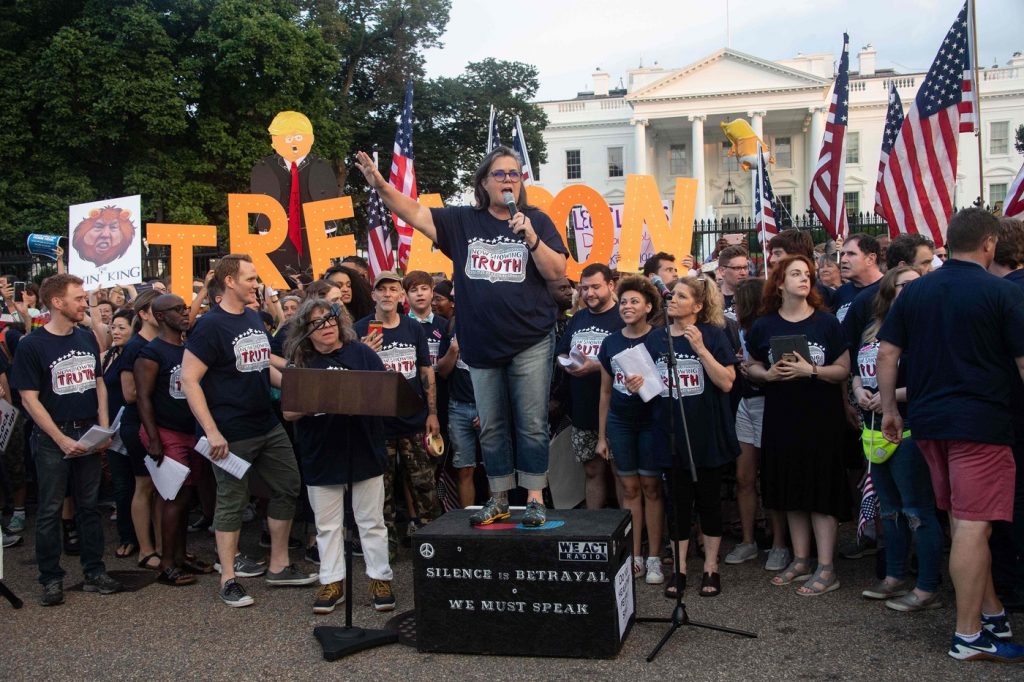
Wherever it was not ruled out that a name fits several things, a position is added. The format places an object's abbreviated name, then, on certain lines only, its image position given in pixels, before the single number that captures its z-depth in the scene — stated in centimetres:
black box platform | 443
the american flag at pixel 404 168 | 1135
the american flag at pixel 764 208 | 1038
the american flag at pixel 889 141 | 932
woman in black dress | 546
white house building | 5994
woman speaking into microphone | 477
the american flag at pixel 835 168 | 991
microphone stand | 466
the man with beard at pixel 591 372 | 640
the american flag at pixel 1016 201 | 793
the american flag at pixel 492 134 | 1275
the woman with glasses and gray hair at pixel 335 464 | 539
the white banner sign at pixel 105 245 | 891
